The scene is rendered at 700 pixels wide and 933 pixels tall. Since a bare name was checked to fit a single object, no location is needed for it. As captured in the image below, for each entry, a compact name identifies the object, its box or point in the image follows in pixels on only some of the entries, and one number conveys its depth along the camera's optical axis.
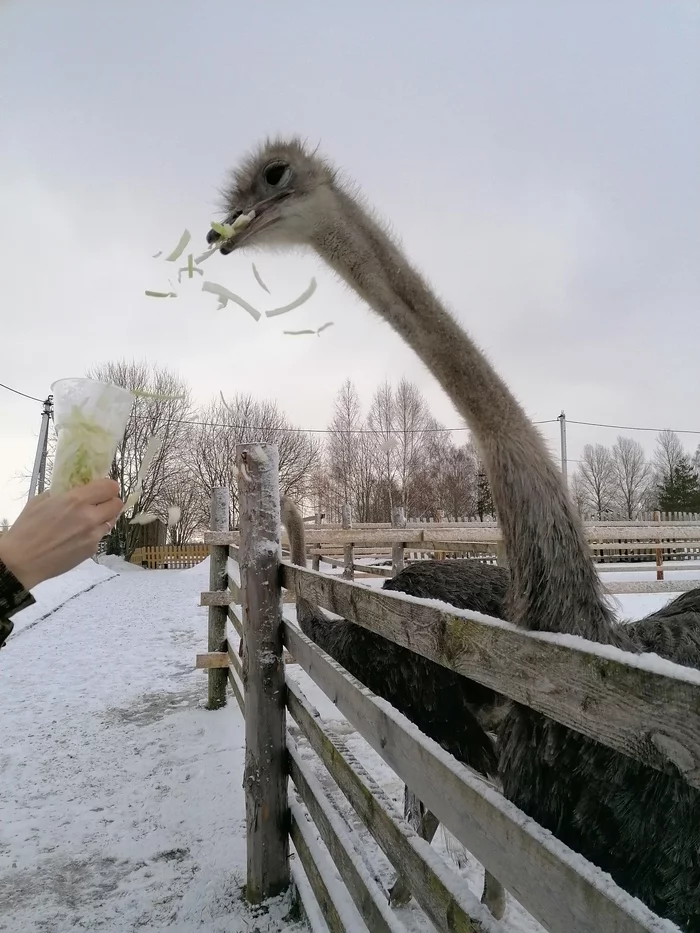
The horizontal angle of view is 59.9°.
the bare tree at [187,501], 19.38
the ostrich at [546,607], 1.27
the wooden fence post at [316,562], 10.95
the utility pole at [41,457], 13.30
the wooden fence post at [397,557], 7.95
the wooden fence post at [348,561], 8.31
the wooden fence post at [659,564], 9.34
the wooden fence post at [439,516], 11.95
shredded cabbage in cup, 1.26
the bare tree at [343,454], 20.97
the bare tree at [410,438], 15.57
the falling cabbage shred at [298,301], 1.81
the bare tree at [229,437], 18.23
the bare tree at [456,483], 22.44
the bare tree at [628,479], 41.00
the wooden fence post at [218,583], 4.83
